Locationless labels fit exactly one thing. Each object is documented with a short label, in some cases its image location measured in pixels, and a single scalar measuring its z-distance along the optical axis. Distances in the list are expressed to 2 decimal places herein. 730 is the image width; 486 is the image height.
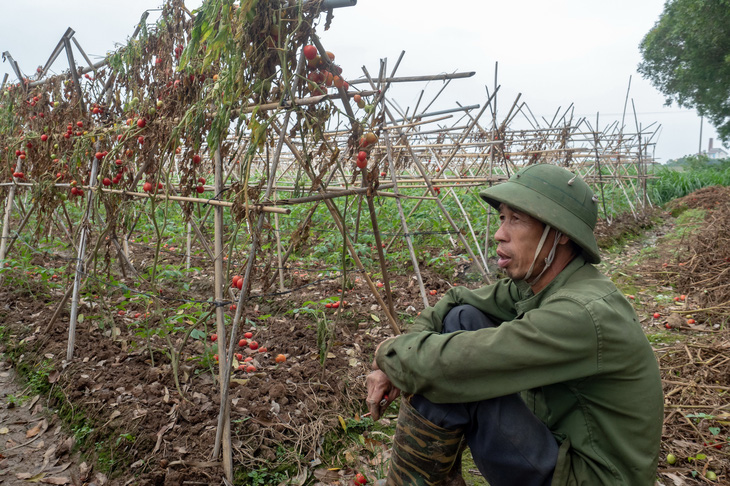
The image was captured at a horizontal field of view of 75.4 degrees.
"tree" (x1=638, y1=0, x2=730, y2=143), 16.33
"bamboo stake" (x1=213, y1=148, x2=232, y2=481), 2.35
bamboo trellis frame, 2.23
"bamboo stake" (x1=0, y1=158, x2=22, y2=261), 4.66
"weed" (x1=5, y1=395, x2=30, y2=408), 3.23
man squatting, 1.53
